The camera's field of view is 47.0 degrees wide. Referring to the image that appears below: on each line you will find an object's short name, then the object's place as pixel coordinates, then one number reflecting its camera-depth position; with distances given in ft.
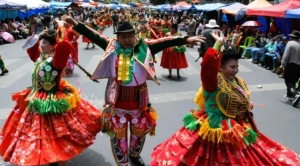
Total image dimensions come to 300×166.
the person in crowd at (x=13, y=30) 72.00
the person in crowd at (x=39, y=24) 81.60
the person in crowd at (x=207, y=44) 17.19
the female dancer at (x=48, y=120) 13.00
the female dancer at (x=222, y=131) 10.17
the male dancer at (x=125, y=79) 13.28
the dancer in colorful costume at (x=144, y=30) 38.52
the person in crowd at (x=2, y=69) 34.91
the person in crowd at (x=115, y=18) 100.78
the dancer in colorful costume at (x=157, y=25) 44.12
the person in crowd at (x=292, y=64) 27.61
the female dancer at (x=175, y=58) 34.91
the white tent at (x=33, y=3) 73.87
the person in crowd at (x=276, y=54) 41.42
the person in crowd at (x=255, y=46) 49.20
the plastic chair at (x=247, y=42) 52.70
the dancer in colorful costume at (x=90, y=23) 59.29
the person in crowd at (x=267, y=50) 44.28
